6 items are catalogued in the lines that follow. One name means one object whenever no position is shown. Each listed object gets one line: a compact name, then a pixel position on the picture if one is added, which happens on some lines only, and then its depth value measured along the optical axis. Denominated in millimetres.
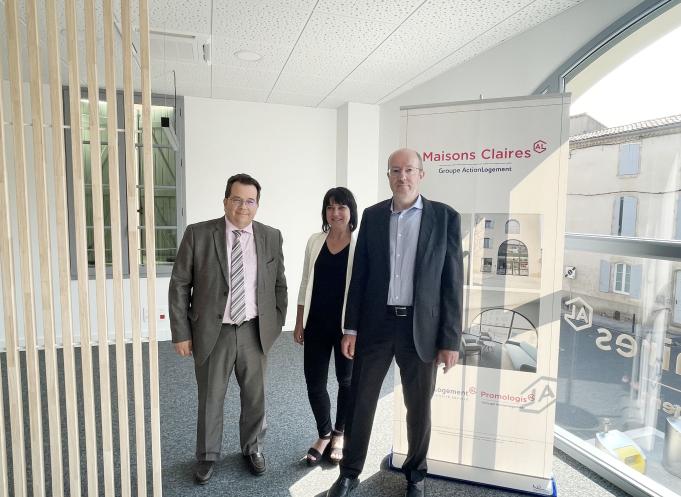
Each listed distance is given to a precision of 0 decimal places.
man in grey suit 2242
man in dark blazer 2064
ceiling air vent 3207
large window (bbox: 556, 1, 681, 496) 2346
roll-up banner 2248
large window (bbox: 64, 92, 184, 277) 4848
